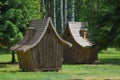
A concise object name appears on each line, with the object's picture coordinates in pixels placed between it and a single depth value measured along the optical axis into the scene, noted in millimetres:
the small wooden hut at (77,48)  37031
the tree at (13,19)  34125
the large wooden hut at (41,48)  27141
